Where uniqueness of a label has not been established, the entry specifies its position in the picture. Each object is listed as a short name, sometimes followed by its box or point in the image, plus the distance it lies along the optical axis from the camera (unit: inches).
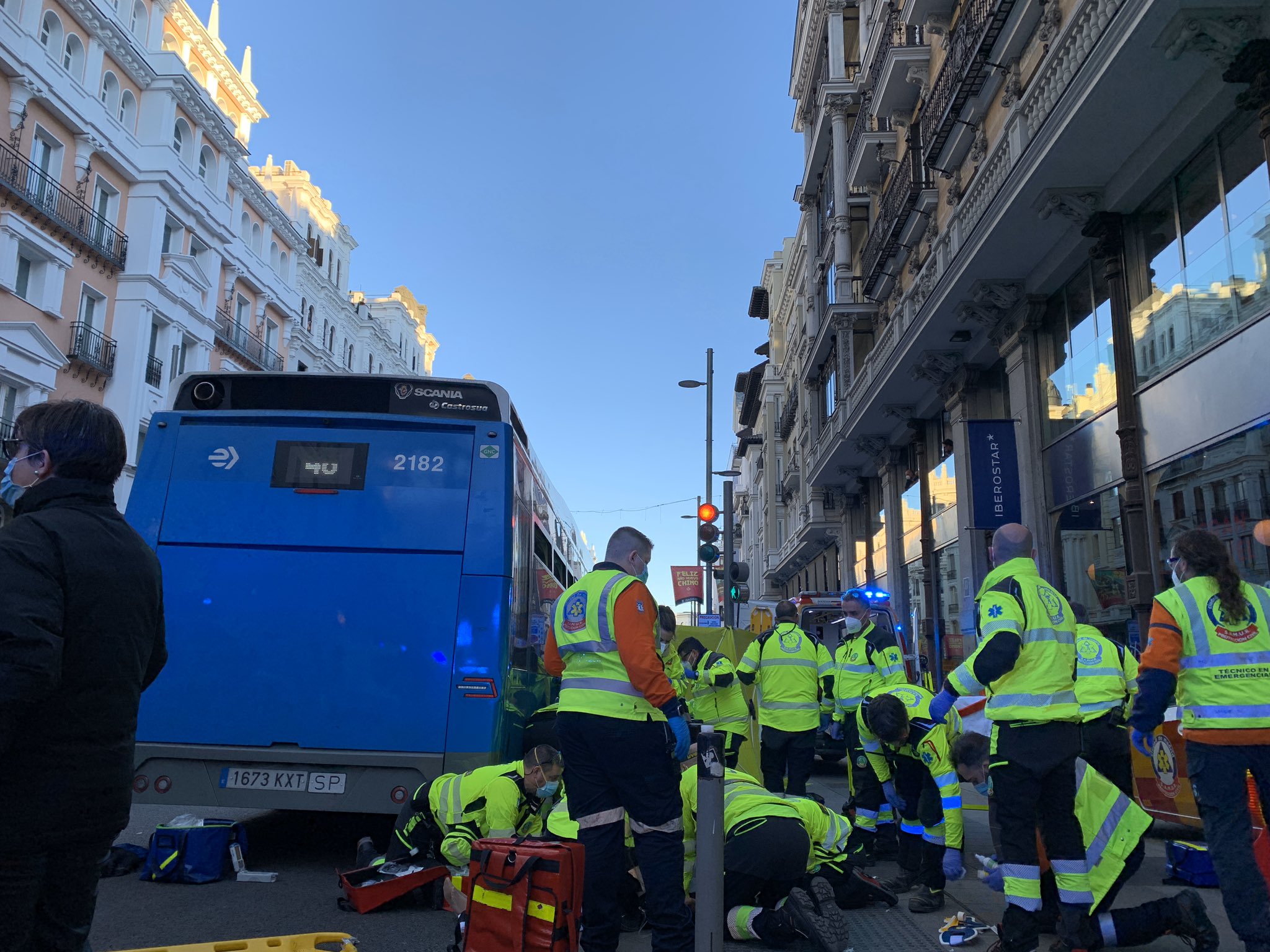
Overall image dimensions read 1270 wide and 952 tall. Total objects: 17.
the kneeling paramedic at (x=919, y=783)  230.7
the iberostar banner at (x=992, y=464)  603.8
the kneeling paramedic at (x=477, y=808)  228.4
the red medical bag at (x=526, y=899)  169.3
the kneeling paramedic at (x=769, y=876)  192.7
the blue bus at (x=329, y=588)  252.7
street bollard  163.3
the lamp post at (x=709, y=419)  946.9
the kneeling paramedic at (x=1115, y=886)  184.5
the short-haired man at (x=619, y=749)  175.5
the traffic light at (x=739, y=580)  598.5
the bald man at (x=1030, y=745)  181.2
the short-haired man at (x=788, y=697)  335.6
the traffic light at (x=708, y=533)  622.8
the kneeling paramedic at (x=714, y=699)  352.8
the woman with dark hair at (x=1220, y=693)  171.0
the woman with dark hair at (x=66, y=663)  97.5
